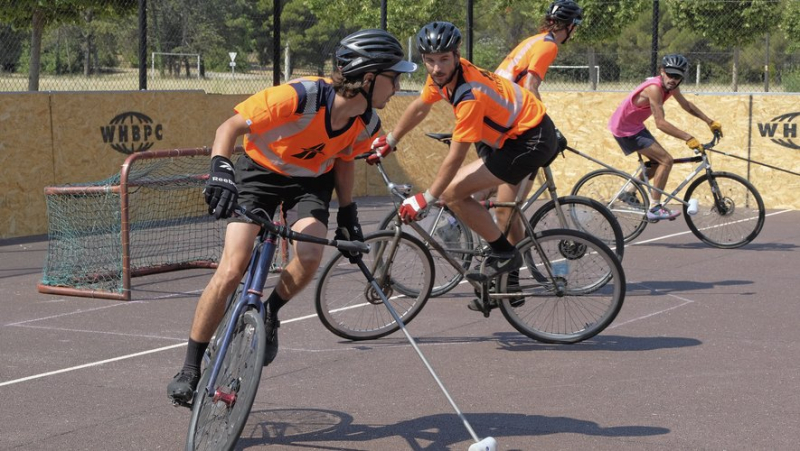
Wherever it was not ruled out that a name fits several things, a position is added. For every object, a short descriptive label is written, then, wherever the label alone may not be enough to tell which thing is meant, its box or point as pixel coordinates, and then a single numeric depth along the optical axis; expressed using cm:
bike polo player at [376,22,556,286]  686
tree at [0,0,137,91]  1330
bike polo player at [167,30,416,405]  520
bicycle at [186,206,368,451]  452
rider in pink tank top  1148
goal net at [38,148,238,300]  919
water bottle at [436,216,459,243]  820
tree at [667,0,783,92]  2520
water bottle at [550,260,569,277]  741
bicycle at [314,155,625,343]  725
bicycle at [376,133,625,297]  811
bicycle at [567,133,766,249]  1162
